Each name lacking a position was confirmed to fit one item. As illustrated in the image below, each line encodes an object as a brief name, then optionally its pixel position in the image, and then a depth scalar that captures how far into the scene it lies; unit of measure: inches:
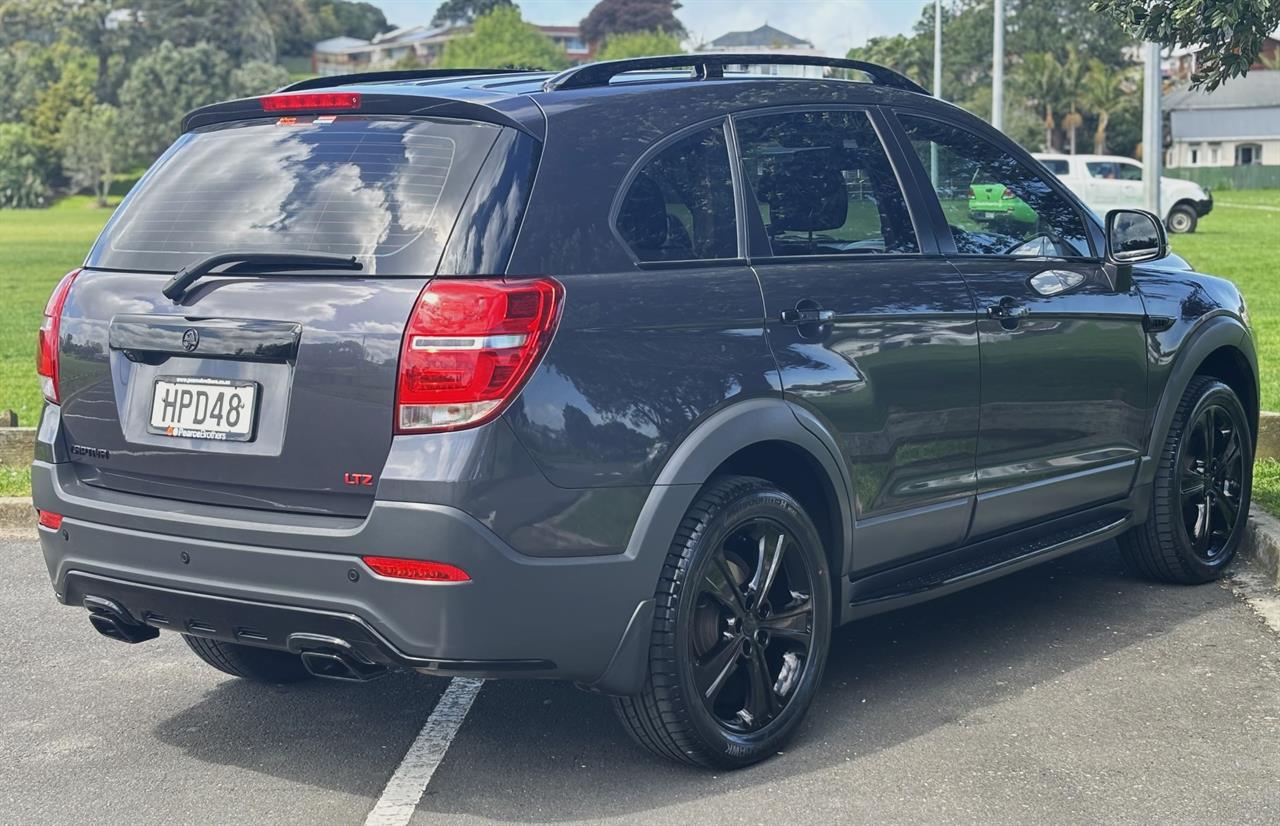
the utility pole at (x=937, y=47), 1889.4
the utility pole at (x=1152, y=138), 530.6
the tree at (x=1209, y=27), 265.0
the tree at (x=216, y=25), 6299.2
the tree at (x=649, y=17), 7657.5
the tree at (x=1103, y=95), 4296.3
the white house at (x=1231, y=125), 4279.0
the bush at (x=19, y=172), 4350.4
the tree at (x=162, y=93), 5032.0
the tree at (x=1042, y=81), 4375.0
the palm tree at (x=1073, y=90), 4367.6
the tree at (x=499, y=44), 6776.6
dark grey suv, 167.0
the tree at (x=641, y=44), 6653.5
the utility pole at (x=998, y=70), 1354.7
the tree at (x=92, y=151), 4566.9
